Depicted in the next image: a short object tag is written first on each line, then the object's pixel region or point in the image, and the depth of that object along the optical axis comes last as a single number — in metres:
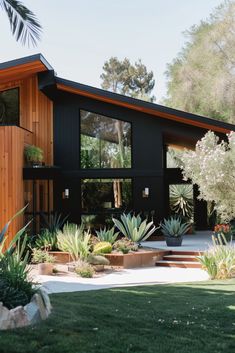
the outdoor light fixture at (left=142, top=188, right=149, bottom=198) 17.69
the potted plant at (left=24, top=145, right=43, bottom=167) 16.06
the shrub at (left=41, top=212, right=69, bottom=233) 15.25
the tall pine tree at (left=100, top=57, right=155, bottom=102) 46.69
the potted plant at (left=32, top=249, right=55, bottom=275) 12.98
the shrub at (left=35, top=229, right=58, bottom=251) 13.98
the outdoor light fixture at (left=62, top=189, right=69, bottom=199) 17.84
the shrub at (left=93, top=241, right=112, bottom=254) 13.23
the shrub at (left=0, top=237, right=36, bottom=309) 5.72
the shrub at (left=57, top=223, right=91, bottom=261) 12.88
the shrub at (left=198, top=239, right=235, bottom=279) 11.03
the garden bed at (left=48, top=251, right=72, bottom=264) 13.44
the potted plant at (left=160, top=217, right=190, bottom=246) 15.45
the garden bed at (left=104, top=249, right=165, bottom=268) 13.22
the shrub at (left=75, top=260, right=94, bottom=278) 11.75
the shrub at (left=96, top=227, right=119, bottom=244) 14.14
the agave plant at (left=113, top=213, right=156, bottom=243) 14.52
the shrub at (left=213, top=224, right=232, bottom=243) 15.59
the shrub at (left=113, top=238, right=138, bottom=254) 13.49
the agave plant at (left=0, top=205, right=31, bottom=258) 6.05
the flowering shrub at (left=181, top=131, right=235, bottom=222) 13.36
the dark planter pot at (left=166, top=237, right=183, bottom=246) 15.46
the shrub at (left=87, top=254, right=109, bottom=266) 12.62
